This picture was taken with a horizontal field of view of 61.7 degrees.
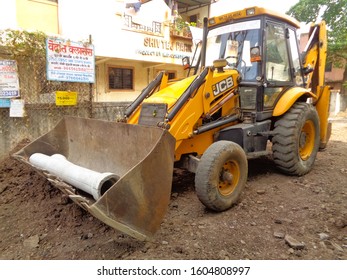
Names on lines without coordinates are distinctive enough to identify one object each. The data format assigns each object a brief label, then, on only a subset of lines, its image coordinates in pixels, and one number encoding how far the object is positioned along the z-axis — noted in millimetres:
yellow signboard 6238
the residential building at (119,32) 8070
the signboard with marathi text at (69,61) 6047
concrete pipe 2787
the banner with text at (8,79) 5566
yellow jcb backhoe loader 2664
